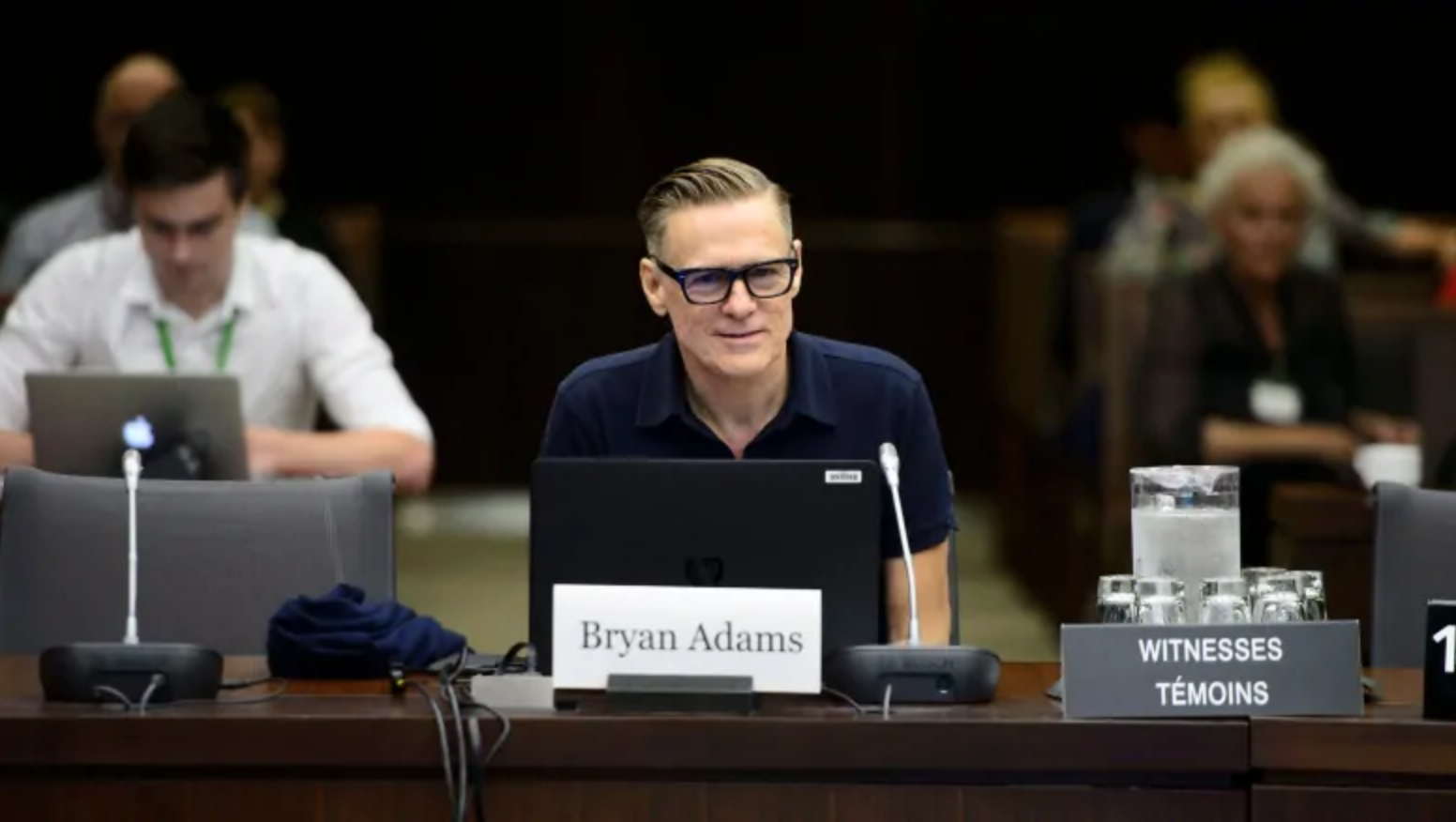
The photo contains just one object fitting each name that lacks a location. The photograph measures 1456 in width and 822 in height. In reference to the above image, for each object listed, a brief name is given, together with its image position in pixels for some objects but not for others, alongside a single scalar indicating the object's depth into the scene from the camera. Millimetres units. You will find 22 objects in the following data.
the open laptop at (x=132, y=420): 8656
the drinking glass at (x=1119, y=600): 6223
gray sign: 5703
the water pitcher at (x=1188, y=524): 6277
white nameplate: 5879
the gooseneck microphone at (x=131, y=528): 6281
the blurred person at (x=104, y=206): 13078
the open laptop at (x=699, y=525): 6211
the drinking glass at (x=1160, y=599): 6191
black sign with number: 5742
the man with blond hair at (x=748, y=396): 7070
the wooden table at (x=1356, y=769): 5633
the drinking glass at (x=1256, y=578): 6281
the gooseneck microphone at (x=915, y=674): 6027
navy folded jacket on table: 6543
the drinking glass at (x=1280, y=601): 6277
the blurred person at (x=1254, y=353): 12016
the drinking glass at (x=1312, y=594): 6348
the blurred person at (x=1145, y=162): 16719
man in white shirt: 9711
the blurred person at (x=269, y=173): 14344
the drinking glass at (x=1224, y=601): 6203
